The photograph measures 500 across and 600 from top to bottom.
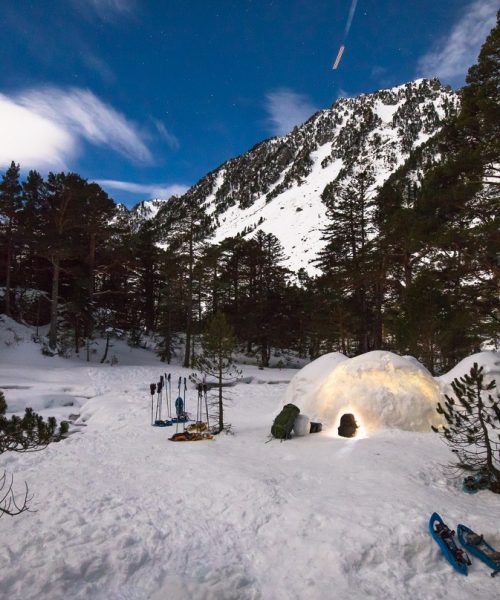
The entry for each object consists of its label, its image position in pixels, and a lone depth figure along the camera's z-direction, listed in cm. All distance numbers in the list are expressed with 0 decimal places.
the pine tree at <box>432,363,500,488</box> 645
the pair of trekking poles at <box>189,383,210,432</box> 1327
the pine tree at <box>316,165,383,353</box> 2586
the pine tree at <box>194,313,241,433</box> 1304
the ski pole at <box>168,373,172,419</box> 1604
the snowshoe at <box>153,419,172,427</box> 1421
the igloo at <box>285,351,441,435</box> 1180
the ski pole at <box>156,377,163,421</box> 1489
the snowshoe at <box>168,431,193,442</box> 1168
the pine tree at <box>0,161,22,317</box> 2698
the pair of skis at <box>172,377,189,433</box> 1413
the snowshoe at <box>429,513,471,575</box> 468
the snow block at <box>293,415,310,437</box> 1193
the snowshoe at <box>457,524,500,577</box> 473
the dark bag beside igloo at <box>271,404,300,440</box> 1156
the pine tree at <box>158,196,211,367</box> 2958
